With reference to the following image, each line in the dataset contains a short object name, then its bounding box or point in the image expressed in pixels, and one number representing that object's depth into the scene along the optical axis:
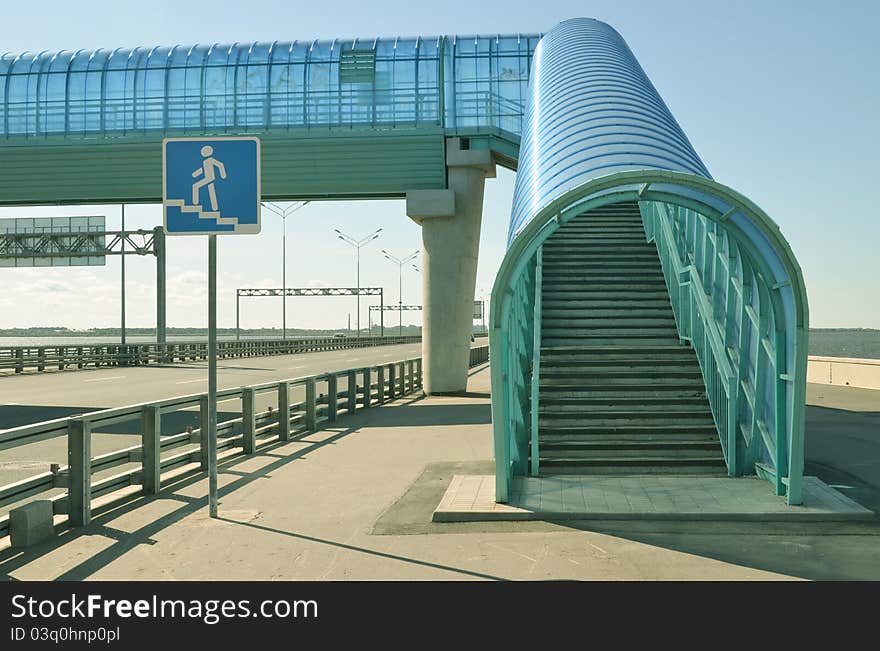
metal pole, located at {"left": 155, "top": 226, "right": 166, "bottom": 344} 51.00
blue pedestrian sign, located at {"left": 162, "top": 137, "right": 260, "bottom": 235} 9.39
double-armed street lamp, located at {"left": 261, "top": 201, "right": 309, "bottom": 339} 82.22
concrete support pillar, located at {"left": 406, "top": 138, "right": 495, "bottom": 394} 26.17
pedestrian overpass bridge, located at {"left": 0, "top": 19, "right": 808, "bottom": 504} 10.51
